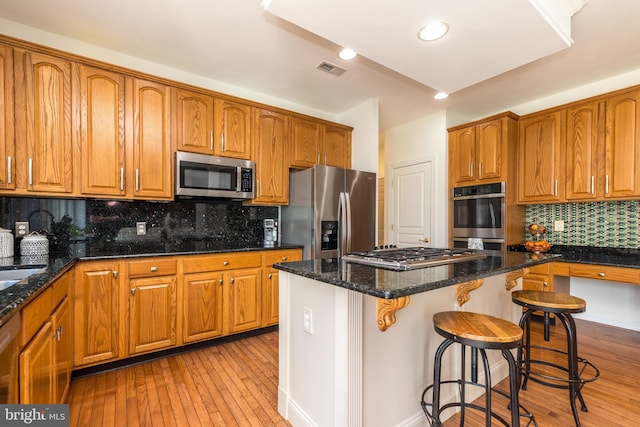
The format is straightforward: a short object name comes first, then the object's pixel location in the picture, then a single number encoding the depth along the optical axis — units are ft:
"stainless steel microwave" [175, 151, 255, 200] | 9.11
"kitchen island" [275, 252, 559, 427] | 4.38
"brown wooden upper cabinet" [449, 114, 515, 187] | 11.41
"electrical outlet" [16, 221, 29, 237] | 7.77
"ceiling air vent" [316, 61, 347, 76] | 9.18
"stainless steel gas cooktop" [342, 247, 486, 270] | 5.07
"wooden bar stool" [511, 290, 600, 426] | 5.61
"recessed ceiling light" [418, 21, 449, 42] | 6.00
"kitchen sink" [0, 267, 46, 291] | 5.53
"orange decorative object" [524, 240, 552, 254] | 8.86
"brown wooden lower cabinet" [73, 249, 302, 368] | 7.14
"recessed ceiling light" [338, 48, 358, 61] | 8.28
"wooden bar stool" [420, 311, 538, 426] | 4.08
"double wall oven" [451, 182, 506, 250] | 11.30
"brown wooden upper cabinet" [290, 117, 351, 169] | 11.49
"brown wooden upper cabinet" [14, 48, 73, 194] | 7.06
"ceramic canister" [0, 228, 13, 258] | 6.73
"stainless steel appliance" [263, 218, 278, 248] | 11.68
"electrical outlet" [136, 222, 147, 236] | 9.45
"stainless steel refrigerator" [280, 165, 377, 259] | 10.37
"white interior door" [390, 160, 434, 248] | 13.88
